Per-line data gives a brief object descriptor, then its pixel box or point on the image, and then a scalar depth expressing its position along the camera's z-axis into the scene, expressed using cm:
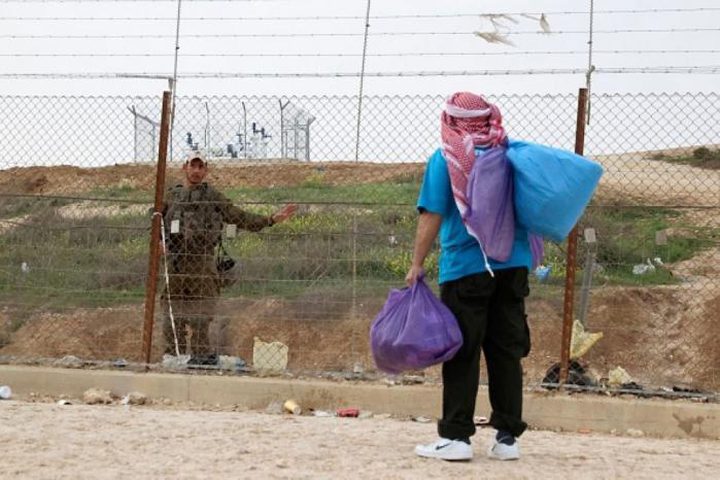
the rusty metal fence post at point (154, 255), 1673
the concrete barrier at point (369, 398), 1497
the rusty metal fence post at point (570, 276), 1546
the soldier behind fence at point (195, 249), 1716
